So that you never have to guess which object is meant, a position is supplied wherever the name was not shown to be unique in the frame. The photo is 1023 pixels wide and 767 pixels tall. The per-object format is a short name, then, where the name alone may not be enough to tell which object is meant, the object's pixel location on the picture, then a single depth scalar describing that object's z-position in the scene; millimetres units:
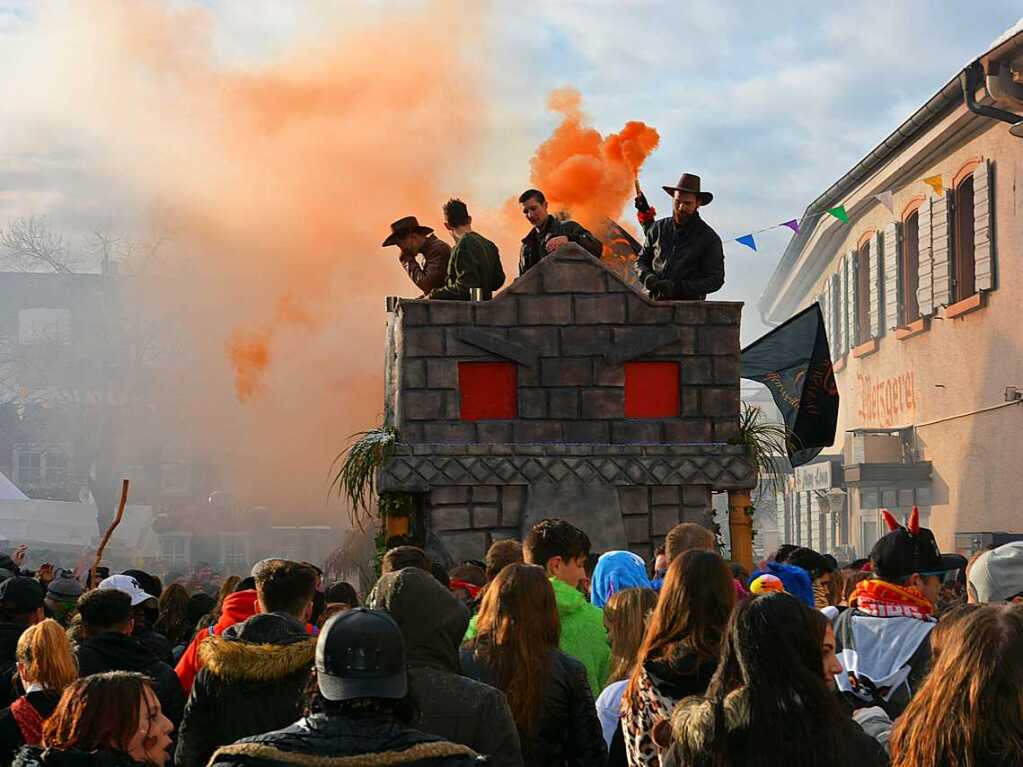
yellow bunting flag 19641
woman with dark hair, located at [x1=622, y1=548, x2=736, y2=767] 4297
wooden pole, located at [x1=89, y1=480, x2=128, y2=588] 10373
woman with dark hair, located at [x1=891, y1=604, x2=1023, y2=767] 3229
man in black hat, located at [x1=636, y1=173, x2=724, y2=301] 13266
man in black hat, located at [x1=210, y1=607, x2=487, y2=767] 3223
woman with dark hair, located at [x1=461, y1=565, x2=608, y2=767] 4766
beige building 17672
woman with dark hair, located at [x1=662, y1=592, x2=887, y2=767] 3406
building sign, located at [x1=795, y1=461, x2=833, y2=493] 25172
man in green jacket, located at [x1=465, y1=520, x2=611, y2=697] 5844
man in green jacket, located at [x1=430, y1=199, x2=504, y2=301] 13320
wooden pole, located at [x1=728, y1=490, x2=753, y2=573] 13344
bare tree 48938
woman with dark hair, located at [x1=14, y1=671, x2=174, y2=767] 4188
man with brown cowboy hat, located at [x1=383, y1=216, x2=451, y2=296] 13938
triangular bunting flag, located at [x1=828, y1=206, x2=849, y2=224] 20184
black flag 15430
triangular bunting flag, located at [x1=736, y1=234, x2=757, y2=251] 20281
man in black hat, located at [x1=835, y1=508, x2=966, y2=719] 4965
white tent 26088
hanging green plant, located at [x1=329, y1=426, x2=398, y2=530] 12953
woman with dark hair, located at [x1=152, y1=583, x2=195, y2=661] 8602
